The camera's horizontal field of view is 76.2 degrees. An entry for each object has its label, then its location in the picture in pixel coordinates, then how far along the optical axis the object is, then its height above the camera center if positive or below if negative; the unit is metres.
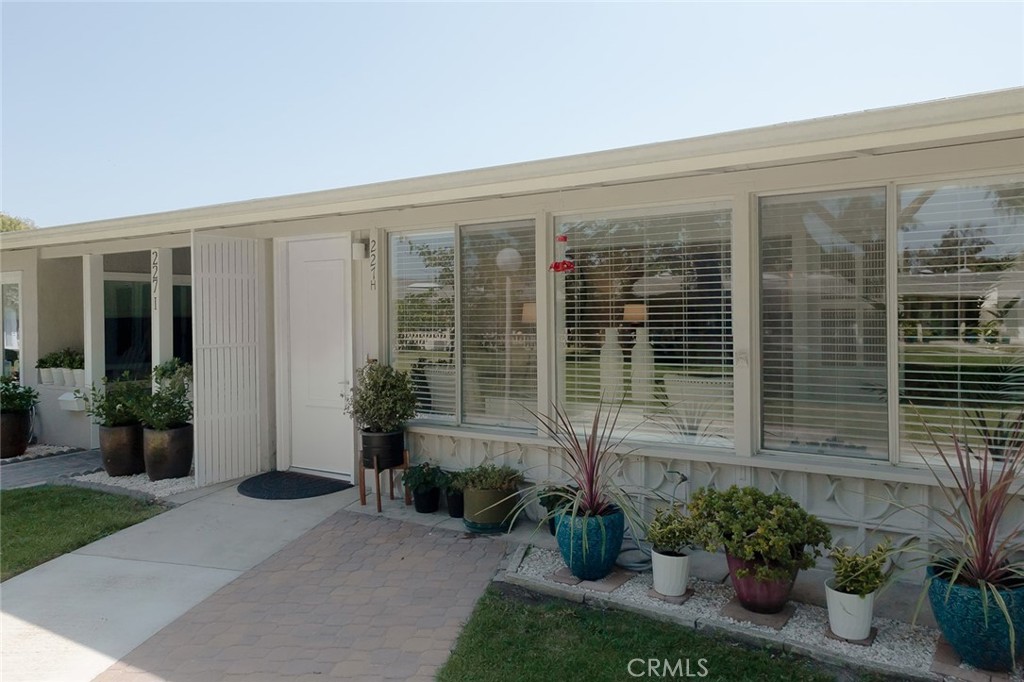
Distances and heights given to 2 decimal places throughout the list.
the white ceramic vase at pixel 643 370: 4.53 -0.21
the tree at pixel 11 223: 24.56 +4.86
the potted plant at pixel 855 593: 2.99 -1.19
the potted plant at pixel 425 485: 5.05 -1.11
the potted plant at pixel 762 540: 3.15 -1.00
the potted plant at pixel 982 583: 2.68 -1.07
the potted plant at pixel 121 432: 6.27 -0.83
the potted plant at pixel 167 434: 6.08 -0.83
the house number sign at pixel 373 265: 5.70 +0.68
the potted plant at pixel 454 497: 4.93 -1.19
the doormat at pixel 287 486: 5.70 -1.29
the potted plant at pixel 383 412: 5.16 -0.55
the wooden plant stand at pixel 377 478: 5.16 -1.08
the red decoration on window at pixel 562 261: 4.80 +0.59
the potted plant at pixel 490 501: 4.66 -1.14
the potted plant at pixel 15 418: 7.60 -0.83
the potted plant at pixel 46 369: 8.16 -0.28
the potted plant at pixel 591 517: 3.70 -1.02
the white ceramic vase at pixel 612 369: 4.66 -0.21
